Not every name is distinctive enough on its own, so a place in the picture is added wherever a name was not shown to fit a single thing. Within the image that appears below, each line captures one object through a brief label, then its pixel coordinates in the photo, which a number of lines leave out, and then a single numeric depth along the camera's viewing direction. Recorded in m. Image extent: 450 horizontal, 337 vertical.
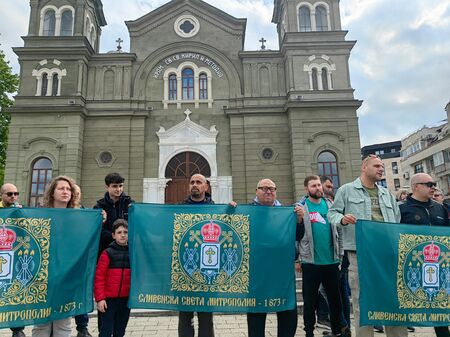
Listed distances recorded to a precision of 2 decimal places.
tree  24.06
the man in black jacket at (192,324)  4.73
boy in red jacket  4.70
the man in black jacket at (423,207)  5.34
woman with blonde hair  4.89
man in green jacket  4.93
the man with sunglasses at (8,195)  6.19
